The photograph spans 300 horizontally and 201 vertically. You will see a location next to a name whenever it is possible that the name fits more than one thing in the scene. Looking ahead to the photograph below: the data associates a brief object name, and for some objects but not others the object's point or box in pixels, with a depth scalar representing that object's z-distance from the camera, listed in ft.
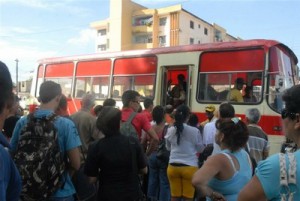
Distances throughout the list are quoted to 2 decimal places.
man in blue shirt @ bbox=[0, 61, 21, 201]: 5.11
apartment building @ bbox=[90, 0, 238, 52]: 165.58
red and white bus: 27.22
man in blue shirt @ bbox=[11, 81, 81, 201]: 10.42
